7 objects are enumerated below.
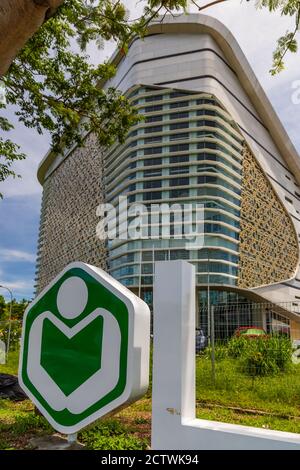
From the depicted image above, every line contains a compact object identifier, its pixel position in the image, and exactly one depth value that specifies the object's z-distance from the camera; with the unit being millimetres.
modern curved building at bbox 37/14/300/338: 48062
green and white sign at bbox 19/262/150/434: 3912
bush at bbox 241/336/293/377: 8414
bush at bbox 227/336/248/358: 9150
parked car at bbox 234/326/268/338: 9397
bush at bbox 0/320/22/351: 19078
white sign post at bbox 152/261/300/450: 3863
